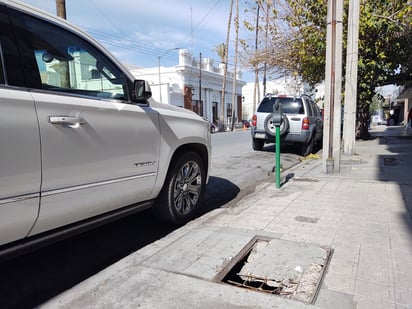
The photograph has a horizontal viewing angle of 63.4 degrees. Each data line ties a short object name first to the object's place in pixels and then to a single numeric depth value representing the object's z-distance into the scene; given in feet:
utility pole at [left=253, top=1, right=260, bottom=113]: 47.82
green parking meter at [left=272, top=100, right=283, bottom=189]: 18.23
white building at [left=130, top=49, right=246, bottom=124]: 116.06
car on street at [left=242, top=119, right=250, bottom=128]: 138.37
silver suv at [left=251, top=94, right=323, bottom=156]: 33.50
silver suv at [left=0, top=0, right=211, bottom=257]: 7.39
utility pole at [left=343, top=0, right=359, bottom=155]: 30.12
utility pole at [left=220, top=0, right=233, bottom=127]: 108.39
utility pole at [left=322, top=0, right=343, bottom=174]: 22.59
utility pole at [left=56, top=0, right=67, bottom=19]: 37.51
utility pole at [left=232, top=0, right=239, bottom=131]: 55.72
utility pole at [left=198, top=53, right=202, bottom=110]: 121.30
